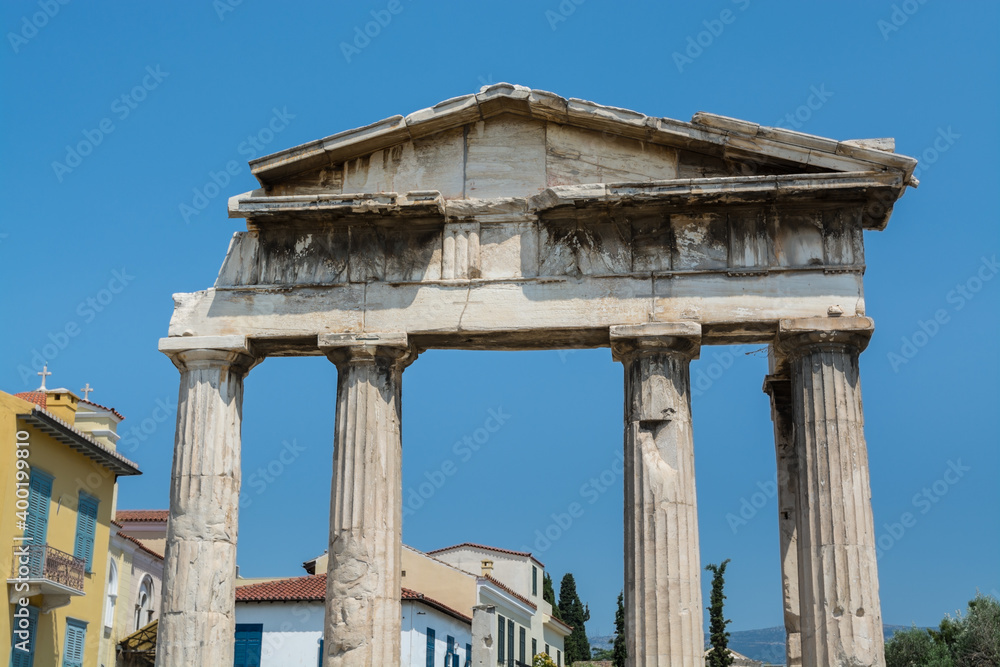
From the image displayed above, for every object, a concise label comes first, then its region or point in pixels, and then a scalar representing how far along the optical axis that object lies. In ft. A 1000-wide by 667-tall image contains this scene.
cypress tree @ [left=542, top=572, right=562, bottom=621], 165.07
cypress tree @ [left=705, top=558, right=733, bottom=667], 84.47
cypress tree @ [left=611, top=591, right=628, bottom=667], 113.71
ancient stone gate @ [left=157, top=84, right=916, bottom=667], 45.75
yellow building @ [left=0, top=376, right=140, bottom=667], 71.51
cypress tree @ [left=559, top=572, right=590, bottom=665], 171.01
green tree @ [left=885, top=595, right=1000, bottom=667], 69.72
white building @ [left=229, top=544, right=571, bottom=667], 95.40
